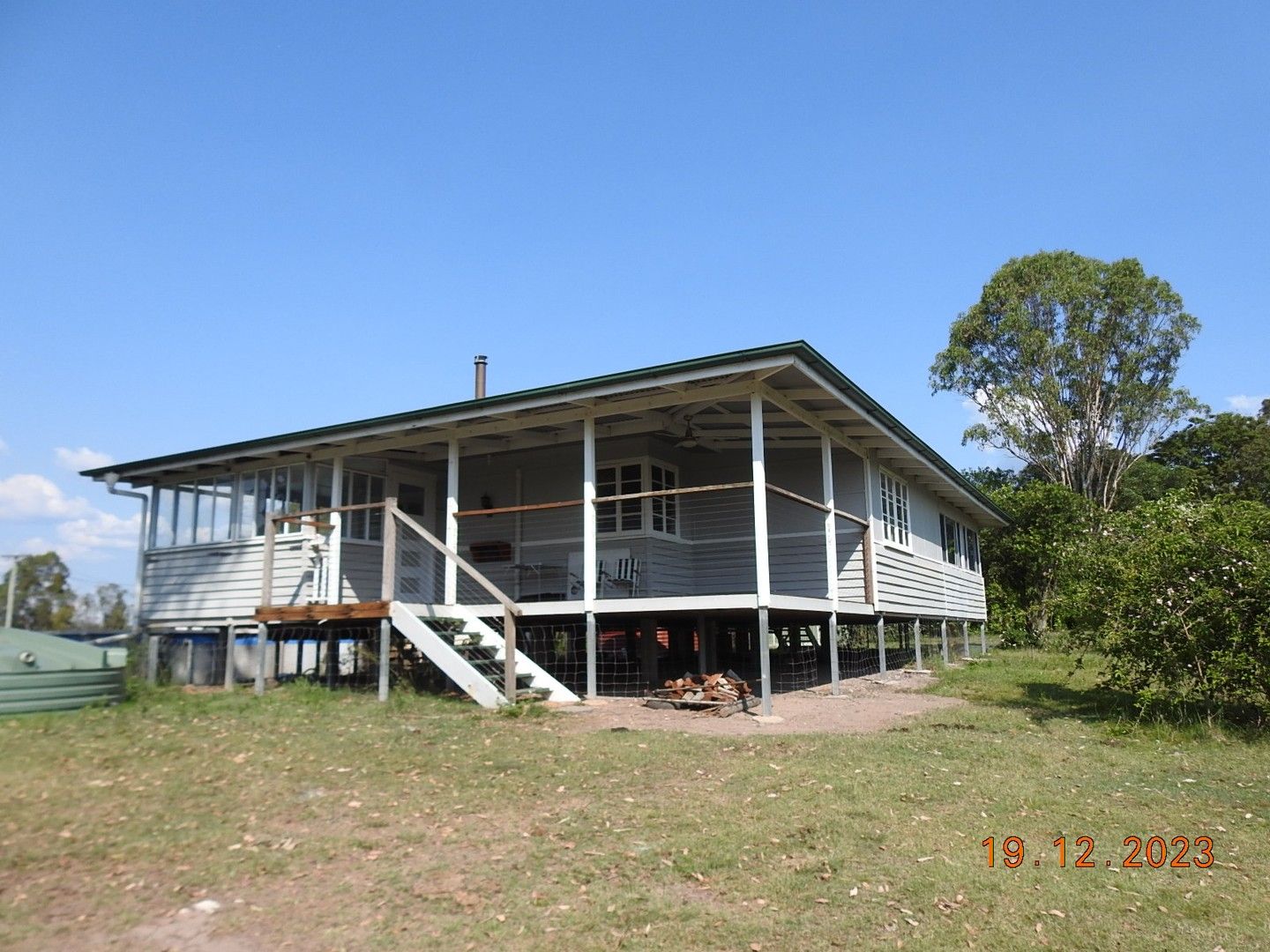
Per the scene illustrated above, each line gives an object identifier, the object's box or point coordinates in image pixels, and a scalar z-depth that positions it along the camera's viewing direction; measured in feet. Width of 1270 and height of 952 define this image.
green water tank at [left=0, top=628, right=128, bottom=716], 28.66
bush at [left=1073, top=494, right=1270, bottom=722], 29.60
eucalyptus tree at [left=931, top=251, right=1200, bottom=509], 109.19
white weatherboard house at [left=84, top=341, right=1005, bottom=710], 39.58
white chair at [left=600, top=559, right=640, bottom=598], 45.80
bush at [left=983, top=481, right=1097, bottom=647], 90.94
